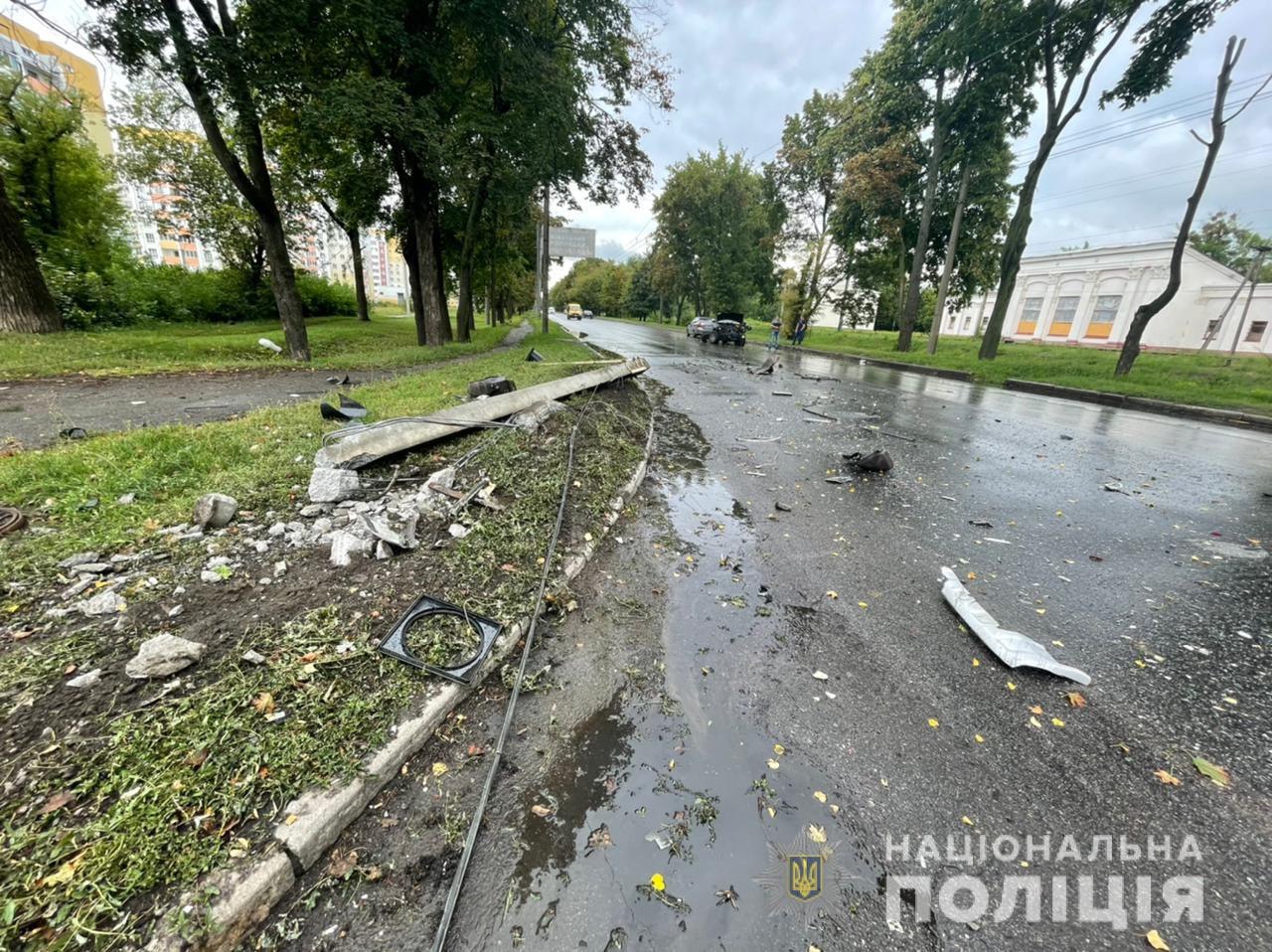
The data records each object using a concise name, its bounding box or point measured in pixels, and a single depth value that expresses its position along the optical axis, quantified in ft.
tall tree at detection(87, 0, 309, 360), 23.39
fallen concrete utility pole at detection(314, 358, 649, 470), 12.00
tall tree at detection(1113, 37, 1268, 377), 36.29
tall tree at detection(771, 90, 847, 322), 78.64
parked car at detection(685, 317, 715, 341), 87.07
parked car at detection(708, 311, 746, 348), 82.38
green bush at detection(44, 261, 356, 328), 43.14
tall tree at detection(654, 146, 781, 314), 119.75
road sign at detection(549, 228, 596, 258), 81.10
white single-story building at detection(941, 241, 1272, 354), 95.61
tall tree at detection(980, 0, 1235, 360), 40.50
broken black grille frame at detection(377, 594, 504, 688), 6.91
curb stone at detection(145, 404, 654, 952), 3.94
